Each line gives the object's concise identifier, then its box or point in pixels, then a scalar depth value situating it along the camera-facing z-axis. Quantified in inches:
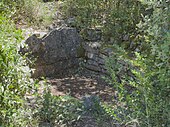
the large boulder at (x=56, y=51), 185.9
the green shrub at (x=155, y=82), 87.2
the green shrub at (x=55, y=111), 119.6
